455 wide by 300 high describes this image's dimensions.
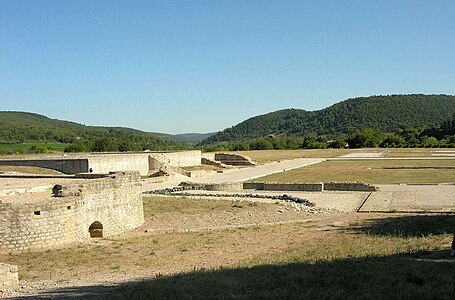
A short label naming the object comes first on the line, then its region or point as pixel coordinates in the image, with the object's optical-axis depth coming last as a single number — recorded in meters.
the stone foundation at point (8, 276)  10.29
